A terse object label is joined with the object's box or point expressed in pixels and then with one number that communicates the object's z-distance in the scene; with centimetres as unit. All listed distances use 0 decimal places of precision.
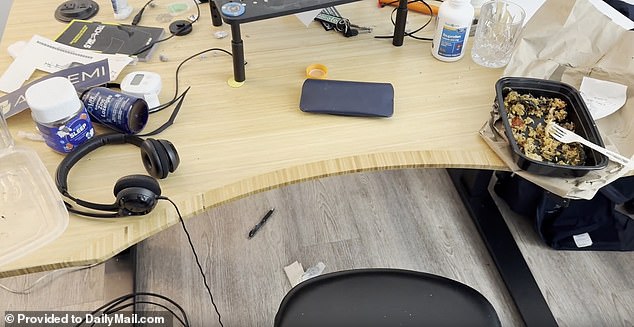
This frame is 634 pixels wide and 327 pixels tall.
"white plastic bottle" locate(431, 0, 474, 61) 103
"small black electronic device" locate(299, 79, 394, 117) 99
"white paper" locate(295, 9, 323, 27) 112
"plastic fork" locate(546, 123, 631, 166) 87
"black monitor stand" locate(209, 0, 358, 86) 95
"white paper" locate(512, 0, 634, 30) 109
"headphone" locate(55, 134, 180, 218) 78
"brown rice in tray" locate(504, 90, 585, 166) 90
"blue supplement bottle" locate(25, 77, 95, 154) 81
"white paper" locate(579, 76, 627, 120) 96
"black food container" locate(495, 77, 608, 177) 86
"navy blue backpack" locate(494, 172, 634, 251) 155
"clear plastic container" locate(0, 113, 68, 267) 77
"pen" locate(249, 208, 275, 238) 166
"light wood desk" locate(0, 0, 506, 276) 84
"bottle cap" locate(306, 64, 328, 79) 108
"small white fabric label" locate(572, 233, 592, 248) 161
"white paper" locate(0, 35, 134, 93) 103
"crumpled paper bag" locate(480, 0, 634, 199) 94
